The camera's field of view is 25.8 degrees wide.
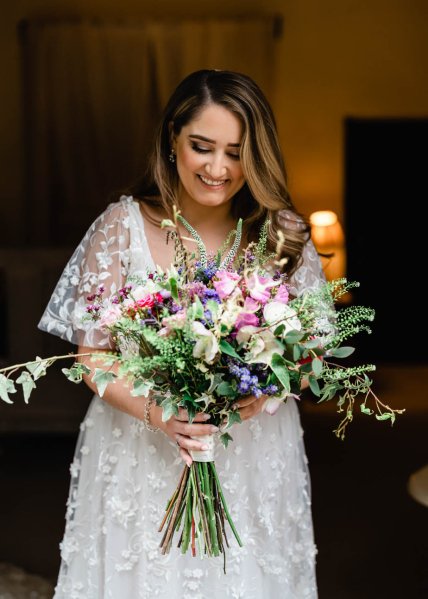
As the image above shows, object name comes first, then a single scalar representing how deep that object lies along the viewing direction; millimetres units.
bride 2365
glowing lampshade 7345
